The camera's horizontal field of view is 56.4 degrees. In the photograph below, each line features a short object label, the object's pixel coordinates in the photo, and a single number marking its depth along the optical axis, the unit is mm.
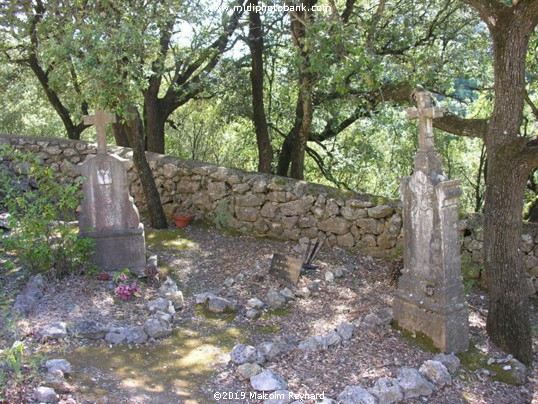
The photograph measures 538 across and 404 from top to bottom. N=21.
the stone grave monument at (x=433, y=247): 5023
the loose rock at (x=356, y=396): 3971
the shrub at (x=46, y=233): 6145
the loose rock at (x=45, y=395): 3590
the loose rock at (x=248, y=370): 4395
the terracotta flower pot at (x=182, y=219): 9370
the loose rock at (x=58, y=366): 4023
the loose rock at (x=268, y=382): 4152
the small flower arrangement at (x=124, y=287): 5996
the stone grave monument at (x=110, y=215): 6832
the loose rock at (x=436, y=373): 4449
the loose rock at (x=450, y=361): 4703
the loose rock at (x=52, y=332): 4738
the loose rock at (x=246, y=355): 4621
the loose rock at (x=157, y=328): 5145
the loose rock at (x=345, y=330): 5195
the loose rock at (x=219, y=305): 5977
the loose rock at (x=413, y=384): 4219
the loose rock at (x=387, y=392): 4094
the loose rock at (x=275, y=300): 6191
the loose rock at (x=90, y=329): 4961
